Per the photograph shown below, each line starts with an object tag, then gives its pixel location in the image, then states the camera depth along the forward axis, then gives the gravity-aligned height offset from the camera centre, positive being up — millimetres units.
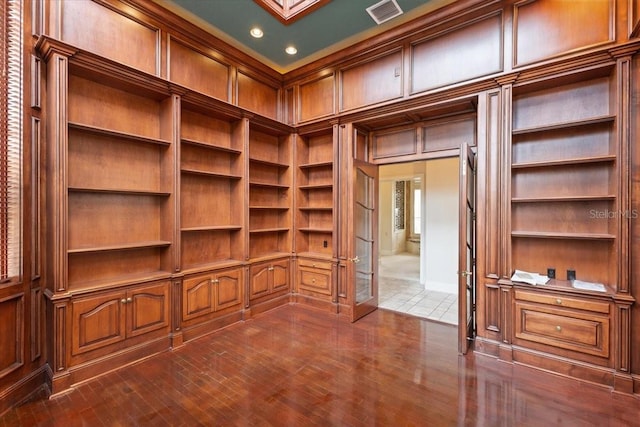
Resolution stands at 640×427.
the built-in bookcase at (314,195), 4660 +277
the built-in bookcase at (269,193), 4441 +311
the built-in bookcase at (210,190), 3625 +300
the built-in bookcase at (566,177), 2666 +356
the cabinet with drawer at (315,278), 4367 -1084
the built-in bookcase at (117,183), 2734 +302
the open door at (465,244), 3016 -364
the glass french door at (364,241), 4031 -457
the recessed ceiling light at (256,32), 3570 +2321
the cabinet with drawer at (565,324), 2533 -1085
